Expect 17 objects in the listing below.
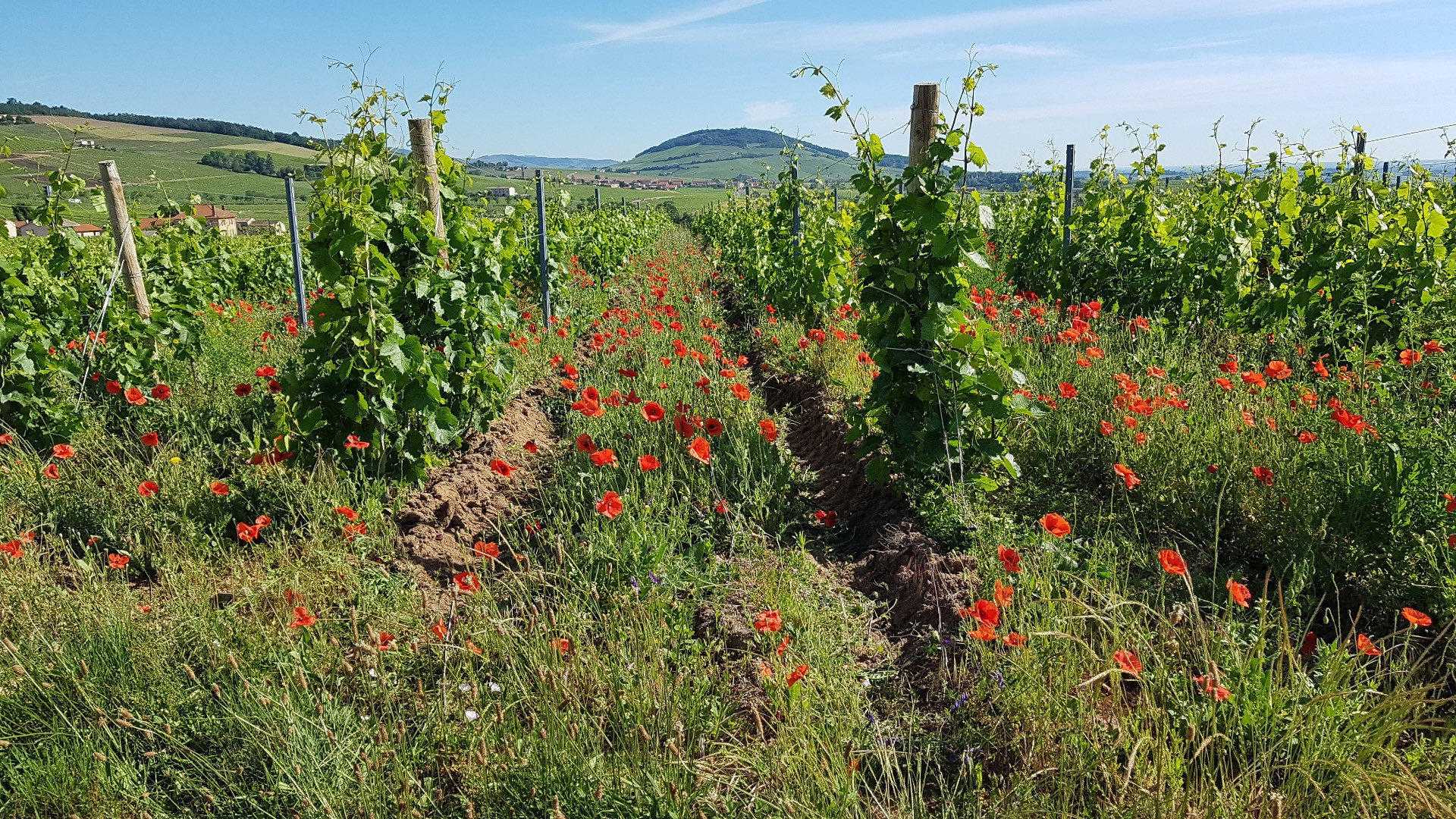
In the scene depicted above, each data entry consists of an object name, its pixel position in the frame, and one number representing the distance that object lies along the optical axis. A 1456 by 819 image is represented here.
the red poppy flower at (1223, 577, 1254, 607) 2.03
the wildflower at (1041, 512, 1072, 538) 2.43
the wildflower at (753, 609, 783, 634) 2.29
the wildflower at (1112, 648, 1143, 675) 1.86
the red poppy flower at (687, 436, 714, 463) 3.27
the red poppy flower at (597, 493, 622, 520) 2.66
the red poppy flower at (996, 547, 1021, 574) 2.32
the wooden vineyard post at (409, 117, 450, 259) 4.84
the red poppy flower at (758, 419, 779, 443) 3.73
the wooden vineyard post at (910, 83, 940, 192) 4.00
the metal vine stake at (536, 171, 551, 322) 8.41
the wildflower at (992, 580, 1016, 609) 2.23
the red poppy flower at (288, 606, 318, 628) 2.34
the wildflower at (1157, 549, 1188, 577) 2.10
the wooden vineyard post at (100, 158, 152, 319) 5.88
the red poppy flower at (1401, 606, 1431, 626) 1.93
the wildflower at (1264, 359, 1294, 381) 3.77
